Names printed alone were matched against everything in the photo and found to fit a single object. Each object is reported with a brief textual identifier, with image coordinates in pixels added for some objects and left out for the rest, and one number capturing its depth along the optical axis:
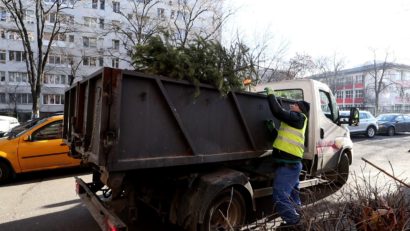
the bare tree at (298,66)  28.58
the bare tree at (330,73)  45.91
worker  4.30
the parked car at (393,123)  20.31
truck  3.17
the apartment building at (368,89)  54.84
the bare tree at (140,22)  21.91
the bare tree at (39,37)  18.08
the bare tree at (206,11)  22.88
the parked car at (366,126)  17.92
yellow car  7.34
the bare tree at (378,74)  44.19
